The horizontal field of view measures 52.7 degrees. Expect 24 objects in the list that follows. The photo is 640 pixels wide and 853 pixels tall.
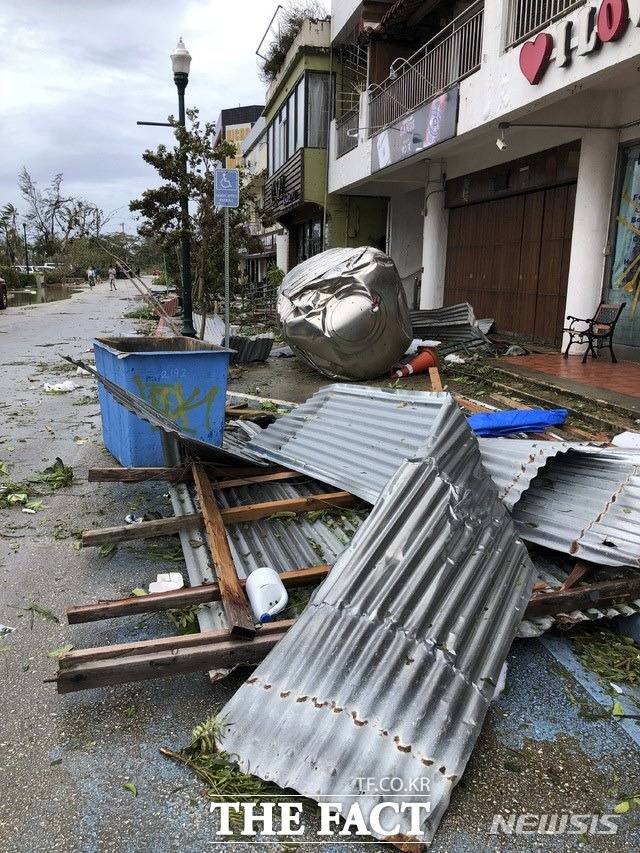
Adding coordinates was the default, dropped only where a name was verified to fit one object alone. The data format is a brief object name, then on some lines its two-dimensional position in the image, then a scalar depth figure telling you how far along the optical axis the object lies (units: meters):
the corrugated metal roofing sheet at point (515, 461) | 3.59
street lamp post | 11.81
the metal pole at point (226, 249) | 9.46
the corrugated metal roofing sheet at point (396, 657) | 2.14
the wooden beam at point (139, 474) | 4.46
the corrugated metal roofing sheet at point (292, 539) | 3.50
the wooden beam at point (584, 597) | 2.93
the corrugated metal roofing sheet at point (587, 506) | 3.23
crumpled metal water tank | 8.70
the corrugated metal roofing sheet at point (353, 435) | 4.09
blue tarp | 5.01
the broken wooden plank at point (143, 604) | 2.85
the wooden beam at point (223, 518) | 3.75
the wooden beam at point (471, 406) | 6.77
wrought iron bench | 9.55
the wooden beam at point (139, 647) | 2.43
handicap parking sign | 9.28
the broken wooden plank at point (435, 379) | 7.55
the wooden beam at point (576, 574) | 3.10
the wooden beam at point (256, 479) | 4.43
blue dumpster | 5.12
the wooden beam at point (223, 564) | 2.65
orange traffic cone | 9.46
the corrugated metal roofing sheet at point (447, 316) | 11.49
